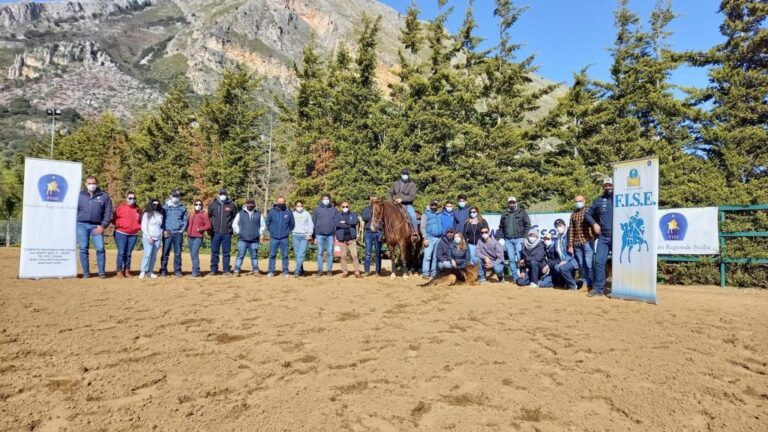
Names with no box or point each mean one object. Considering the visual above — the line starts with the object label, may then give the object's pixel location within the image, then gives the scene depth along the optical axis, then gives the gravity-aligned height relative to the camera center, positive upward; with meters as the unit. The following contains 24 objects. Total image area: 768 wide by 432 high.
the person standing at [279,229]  10.45 -0.01
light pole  31.72 +8.51
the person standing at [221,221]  10.23 +0.16
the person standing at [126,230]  9.46 -0.10
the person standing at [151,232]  9.50 -0.14
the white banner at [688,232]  9.75 +0.11
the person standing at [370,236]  10.59 -0.15
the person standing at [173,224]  9.76 +0.05
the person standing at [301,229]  10.80 -0.01
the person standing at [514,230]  10.16 +0.07
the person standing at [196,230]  10.05 -0.08
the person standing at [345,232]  10.88 -0.06
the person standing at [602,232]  7.96 +0.05
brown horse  10.52 +0.10
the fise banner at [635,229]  7.14 +0.11
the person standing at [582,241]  8.57 -0.14
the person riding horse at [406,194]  11.19 +1.00
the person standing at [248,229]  10.27 -0.03
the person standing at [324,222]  10.64 +0.18
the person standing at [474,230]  10.59 +0.05
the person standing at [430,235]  10.79 -0.10
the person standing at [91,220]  9.13 +0.10
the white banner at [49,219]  8.70 +0.10
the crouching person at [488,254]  10.37 -0.53
